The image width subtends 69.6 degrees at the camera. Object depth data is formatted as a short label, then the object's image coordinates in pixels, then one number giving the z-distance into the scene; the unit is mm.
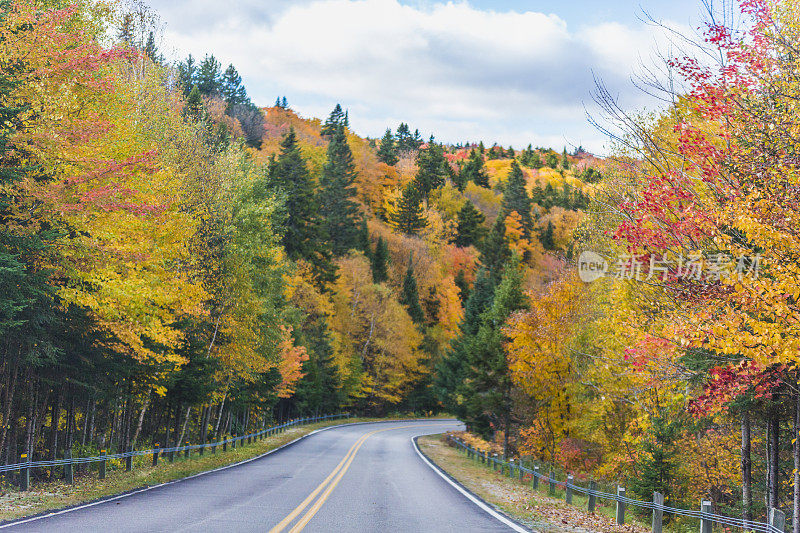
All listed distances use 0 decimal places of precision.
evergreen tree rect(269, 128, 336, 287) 54312
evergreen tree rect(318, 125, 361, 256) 69125
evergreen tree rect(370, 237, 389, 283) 70000
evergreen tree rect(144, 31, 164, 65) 36000
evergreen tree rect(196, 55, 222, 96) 74688
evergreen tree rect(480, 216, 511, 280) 72062
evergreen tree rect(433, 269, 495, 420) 46219
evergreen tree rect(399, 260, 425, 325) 71000
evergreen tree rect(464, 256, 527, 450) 32188
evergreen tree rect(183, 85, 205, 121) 47169
